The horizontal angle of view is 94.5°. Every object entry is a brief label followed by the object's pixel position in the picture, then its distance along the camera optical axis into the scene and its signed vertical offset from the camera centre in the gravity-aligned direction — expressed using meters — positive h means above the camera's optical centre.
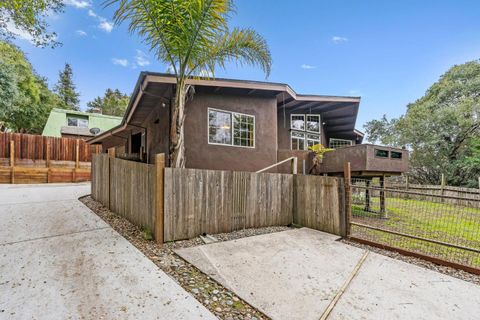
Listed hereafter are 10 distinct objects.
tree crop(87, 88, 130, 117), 34.44 +9.26
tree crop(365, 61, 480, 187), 16.00 +2.31
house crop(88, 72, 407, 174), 7.45 +1.57
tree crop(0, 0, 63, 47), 6.72 +4.50
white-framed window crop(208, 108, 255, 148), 7.84 +1.15
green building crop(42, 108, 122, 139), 17.72 +3.08
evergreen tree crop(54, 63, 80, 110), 35.43 +11.59
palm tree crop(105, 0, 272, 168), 4.22 +2.67
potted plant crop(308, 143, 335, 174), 9.14 +0.11
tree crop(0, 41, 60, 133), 12.82 +4.85
